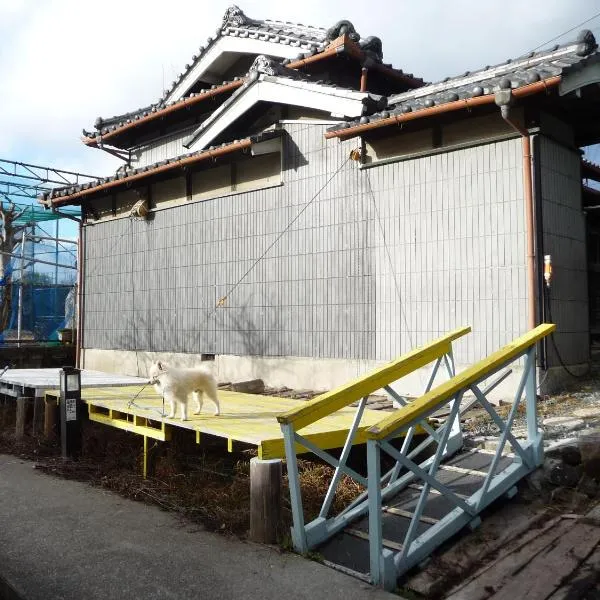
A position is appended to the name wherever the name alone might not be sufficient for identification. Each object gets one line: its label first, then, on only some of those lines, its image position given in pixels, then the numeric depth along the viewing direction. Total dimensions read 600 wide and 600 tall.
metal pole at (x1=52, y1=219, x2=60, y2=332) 20.76
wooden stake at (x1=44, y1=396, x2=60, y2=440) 7.87
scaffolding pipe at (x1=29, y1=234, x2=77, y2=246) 18.24
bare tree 17.45
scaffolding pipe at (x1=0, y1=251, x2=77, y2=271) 16.69
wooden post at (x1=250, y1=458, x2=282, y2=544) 4.30
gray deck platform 8.59
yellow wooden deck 5.09
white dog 5.91
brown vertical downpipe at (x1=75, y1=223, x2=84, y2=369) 14.65
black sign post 7.14
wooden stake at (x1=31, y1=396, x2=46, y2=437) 8.32
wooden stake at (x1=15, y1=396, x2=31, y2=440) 8.33
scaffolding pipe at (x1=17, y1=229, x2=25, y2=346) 16.38
